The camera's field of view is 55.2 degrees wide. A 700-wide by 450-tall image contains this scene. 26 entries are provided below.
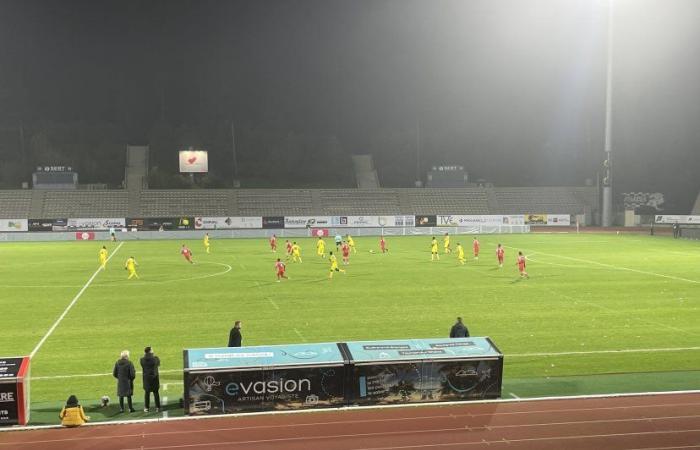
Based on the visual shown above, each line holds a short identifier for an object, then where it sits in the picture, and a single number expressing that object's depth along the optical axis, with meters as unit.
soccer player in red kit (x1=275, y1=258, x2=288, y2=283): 32.56
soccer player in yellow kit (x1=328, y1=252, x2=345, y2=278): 33.84
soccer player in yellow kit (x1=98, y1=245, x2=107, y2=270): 37.41
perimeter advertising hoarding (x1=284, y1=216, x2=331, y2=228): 73.06
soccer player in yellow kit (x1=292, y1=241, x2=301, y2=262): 40.84
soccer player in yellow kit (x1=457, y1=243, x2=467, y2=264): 40.28
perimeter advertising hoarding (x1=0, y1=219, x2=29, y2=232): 66.88
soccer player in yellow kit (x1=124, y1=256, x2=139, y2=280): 33.53
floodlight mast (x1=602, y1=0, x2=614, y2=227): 63.53
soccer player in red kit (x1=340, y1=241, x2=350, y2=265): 39.00
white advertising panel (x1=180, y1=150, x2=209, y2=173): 76.94
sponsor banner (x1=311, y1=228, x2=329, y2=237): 67.06
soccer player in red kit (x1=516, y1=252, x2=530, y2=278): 33.25
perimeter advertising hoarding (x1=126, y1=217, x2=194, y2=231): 70.00
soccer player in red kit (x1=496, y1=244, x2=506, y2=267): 37.63
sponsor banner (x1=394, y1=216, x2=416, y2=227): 74.18
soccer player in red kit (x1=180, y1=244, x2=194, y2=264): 39.67
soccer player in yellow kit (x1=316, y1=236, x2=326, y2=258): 43.97
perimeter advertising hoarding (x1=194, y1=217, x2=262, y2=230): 71.19
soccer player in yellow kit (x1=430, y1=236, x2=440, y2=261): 42.25
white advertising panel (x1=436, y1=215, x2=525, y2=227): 75.38
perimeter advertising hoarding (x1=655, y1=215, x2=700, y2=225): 76.38
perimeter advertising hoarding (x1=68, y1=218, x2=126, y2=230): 68.69
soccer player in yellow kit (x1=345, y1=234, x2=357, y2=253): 43.45
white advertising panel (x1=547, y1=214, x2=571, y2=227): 79.31
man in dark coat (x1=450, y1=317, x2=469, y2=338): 15.90
